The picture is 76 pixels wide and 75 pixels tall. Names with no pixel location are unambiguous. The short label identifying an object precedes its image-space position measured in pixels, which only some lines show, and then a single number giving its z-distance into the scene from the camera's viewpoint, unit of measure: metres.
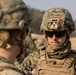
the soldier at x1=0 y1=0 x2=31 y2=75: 3.02
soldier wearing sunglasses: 5.63
